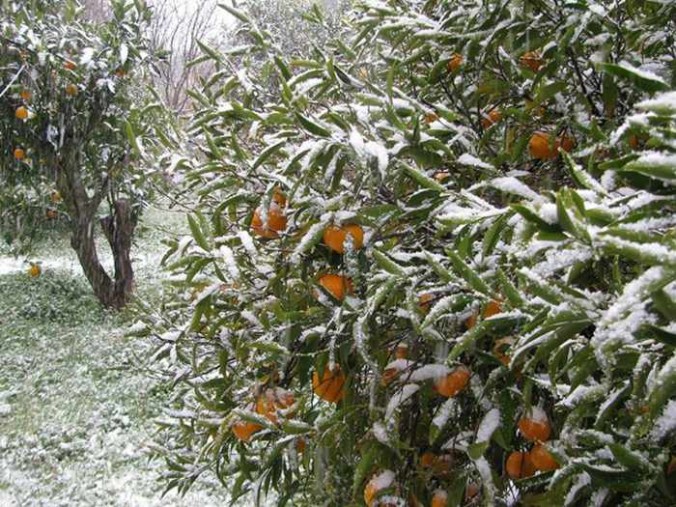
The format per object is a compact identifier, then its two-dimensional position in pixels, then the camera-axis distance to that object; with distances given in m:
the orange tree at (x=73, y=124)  5.86
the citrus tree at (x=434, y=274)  0.90
